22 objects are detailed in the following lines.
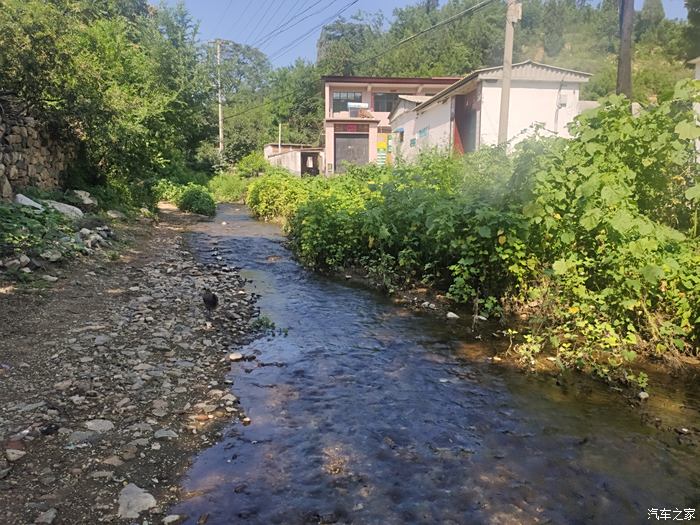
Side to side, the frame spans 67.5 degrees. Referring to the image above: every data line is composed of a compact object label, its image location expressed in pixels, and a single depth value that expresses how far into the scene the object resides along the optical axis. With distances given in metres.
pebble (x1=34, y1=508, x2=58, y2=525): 2.94
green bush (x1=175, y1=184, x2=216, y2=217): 21.47
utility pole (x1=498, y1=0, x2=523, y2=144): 13.23
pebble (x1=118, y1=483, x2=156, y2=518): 3.14
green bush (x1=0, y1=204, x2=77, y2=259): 7.54
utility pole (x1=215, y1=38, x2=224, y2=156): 39.87
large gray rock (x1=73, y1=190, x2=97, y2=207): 12.79
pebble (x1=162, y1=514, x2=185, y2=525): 3.14
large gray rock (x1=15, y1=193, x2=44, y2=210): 9.56
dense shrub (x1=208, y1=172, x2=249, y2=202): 30.44
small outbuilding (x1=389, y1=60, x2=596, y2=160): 21.33
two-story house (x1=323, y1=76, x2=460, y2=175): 39.16
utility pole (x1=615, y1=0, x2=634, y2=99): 11.99
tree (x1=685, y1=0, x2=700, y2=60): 28.94
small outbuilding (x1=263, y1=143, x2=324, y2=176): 39.62
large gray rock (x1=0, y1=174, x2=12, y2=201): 9.41
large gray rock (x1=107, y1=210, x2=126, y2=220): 13.88
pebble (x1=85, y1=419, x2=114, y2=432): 3.97
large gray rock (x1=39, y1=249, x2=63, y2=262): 7.80
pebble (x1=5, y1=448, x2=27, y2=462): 3.44
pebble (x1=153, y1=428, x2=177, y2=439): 4.04
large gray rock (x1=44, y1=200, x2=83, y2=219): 10.65
